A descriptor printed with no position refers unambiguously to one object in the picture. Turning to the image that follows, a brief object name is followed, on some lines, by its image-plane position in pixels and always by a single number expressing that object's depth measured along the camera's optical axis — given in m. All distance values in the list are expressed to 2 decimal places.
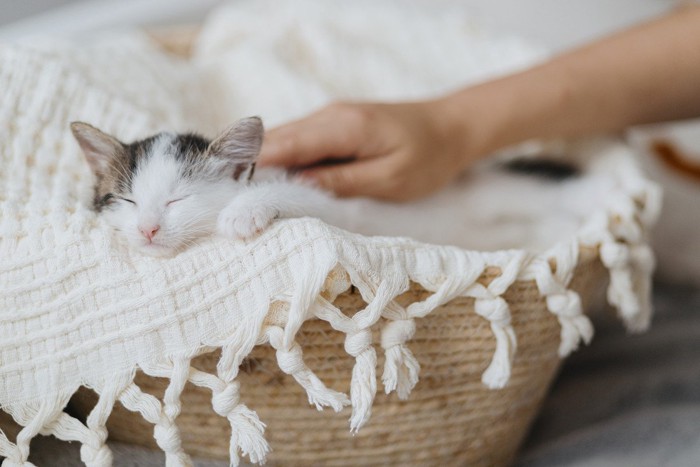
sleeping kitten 0.60
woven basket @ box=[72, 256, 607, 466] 0.61
